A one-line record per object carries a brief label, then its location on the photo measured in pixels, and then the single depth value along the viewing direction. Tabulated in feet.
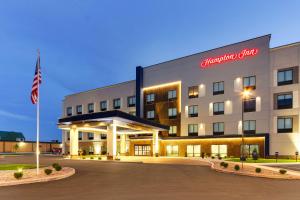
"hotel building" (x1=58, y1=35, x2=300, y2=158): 148.46
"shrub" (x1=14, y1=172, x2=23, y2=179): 60.13
